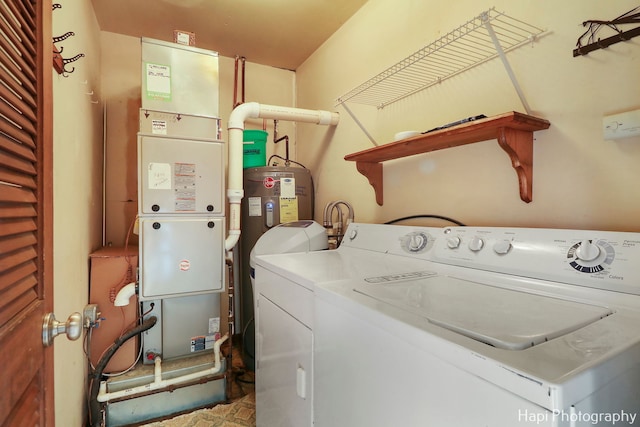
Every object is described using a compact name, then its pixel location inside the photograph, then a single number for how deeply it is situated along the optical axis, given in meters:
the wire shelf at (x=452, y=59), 1.17
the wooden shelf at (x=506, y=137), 1.03
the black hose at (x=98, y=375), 1.66
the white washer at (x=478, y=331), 0.47
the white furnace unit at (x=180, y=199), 1.76
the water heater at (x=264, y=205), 2.34
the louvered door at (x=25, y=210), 0.50
